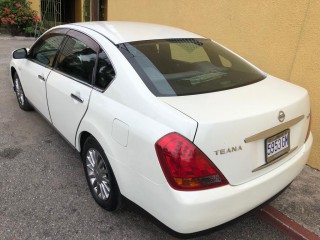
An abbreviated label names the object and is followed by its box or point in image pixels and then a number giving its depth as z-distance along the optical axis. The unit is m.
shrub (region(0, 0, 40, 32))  12.32
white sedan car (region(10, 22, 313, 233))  1.84
